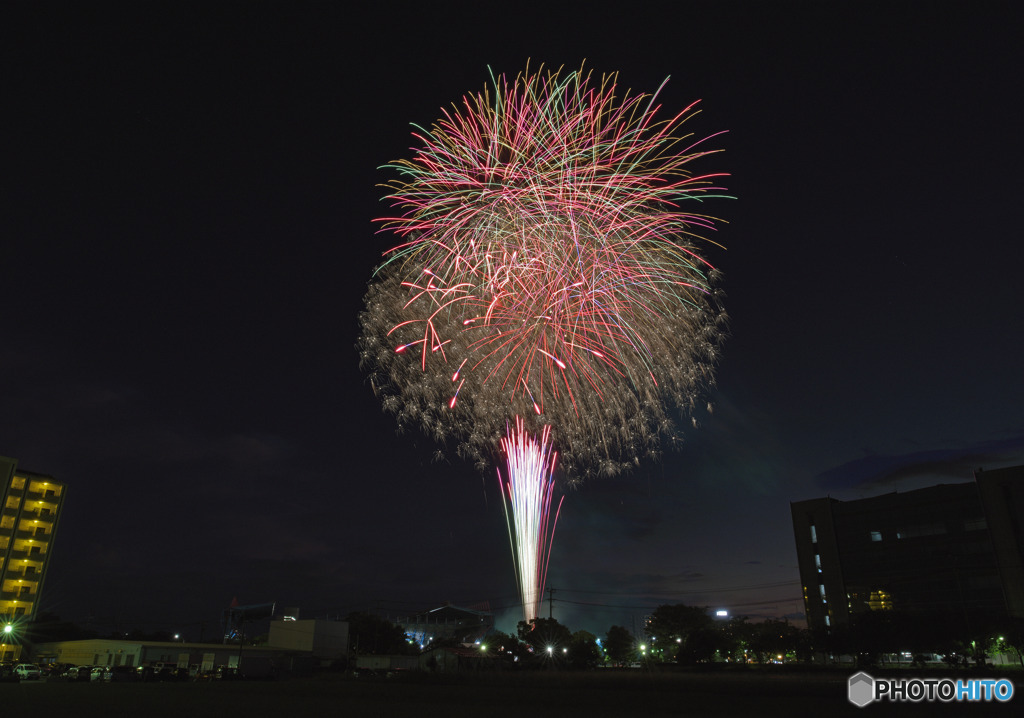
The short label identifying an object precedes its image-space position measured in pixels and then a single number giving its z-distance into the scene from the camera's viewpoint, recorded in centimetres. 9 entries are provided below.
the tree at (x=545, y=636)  9805
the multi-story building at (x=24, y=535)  8288
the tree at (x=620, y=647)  11488
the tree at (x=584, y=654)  8375
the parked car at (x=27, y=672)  5038
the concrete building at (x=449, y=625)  14425
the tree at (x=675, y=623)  10600
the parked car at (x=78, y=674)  5118
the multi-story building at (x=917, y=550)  8225
